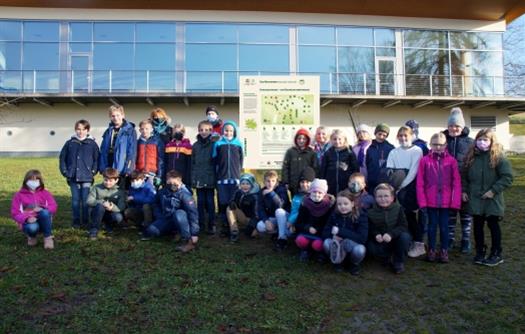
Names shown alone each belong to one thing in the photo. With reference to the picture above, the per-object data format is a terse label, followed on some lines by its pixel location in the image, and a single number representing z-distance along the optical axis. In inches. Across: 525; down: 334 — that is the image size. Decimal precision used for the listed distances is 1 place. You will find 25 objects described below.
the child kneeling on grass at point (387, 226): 199.3
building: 807.7
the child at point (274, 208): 229.4
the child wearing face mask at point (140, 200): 249.6
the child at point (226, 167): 249.9
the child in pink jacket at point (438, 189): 212.4
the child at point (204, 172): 251.3
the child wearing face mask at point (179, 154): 259.9
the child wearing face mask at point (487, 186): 205.5
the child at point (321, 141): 260.2
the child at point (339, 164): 234.9
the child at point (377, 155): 239.5
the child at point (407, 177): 226.4
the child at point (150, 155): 260.2
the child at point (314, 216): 209.3
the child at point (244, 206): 243.6
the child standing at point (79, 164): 251.5
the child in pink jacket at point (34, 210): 223.8
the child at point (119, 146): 254.8
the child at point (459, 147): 230.9
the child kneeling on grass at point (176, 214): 231.0
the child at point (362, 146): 248.0
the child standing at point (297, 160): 245.9
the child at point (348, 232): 195.3
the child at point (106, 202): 237.6
